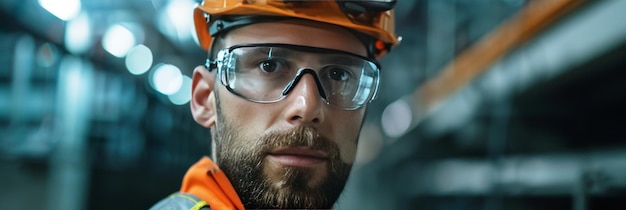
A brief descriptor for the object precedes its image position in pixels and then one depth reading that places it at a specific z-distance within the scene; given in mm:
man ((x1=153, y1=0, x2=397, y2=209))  1059
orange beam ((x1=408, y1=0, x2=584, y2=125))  2420
